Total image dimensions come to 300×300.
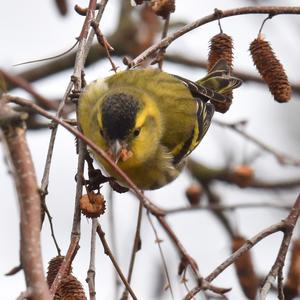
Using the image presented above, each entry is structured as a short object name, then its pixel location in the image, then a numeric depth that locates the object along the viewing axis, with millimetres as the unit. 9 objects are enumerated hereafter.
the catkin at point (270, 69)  6680
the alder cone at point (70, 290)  4789
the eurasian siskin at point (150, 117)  6523
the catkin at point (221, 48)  7180
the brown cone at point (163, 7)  7286
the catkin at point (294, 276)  7168
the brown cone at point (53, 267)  4992
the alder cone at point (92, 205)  5184
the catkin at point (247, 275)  7849
